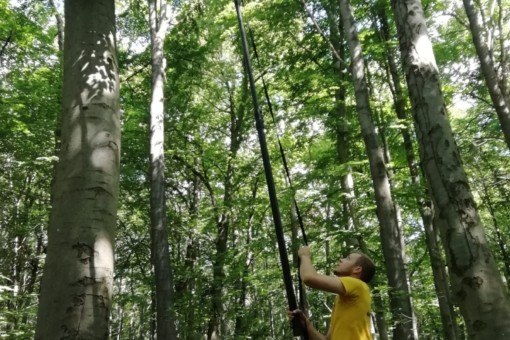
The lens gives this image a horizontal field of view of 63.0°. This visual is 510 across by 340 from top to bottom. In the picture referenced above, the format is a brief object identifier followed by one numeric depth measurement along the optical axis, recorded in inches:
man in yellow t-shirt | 89.6
